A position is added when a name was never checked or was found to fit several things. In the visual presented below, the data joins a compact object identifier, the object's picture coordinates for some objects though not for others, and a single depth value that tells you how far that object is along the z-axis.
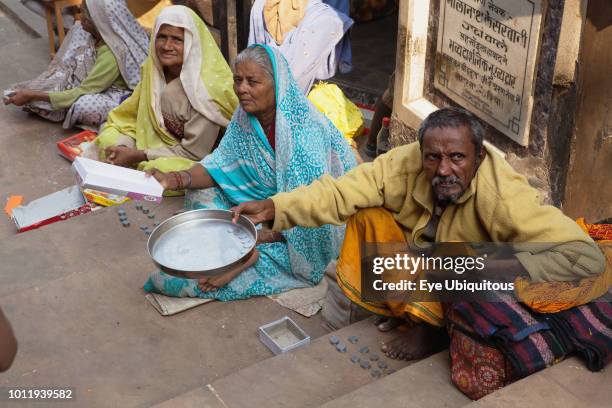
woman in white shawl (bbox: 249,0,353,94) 6.21
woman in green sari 5.62
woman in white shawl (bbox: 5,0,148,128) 6.85
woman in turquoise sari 4.43
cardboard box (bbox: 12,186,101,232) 5.70
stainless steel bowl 3.59
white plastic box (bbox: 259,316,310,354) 4.06
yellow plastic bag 6.01
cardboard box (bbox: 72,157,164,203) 3.67
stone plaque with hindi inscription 4.42
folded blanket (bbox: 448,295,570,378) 3.17
